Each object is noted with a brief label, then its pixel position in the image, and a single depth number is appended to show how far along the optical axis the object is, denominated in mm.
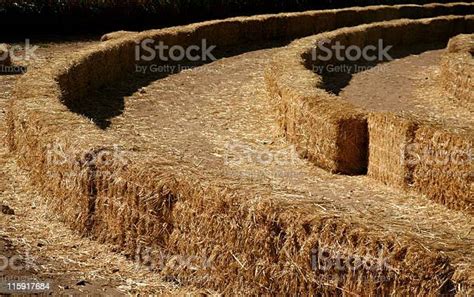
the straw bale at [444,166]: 11578
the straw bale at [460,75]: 18812
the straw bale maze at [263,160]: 7582
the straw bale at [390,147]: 12477
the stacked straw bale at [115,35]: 21766
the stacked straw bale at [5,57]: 18305
